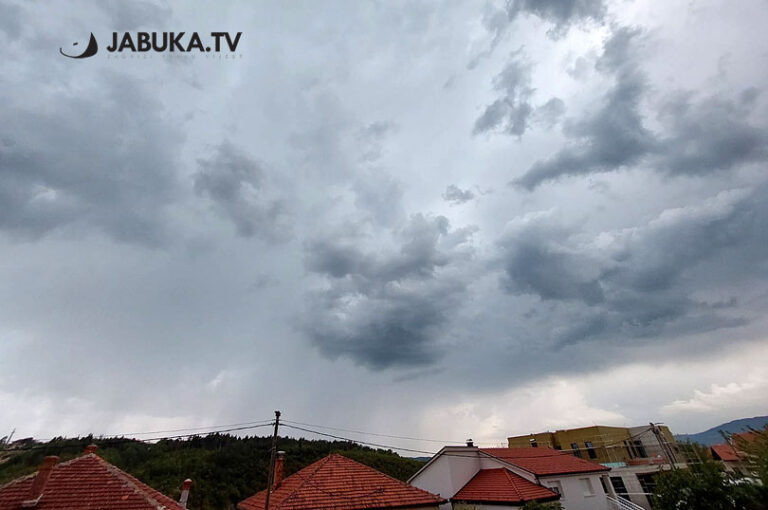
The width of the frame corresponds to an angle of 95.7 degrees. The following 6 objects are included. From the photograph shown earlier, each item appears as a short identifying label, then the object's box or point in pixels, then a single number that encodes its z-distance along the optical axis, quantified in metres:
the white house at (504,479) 26.09
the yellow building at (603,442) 50.19
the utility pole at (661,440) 29.06
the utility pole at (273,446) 19.11
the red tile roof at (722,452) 57.56
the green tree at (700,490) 15.70
